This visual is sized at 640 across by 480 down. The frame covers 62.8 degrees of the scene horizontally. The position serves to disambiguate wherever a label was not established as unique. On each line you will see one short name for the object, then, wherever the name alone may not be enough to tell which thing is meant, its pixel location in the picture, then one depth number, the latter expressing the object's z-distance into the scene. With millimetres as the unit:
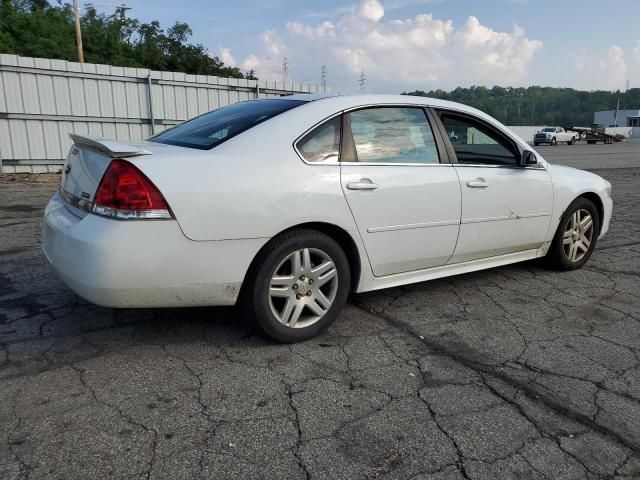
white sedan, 2711
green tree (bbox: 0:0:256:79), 37969
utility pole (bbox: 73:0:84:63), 25562
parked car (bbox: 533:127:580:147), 45000
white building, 87938
